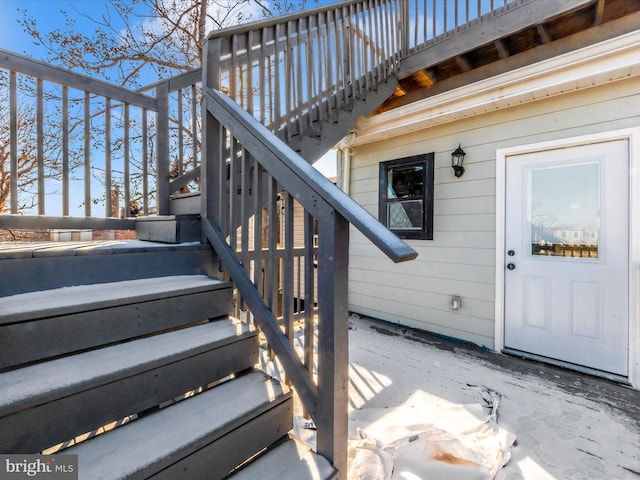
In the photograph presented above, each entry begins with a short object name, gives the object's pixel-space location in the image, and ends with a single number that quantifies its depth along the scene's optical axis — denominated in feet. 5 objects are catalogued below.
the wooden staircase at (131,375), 3.19
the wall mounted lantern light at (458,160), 10.64
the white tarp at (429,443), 4.81
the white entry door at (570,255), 8.21
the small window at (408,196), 11.55
